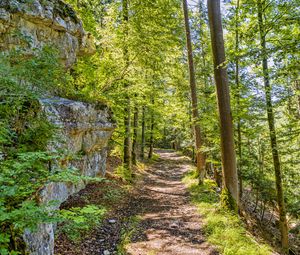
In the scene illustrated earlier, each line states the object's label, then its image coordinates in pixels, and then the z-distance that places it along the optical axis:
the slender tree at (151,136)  21.72
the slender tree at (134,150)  16.06
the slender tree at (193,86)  11.73
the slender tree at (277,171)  8.47
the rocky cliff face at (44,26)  5.30
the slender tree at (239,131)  9.95
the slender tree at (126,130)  10.85
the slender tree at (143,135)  19.39
